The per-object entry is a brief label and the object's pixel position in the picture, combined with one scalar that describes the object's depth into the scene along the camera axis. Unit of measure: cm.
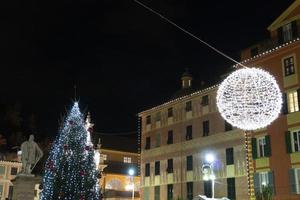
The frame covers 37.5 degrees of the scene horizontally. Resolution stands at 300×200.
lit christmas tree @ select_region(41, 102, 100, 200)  2142
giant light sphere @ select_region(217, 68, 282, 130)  1967
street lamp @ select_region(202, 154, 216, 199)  2508
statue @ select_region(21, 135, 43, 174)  2127
